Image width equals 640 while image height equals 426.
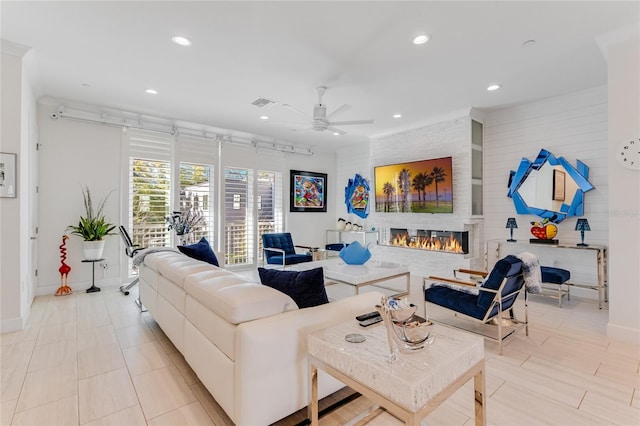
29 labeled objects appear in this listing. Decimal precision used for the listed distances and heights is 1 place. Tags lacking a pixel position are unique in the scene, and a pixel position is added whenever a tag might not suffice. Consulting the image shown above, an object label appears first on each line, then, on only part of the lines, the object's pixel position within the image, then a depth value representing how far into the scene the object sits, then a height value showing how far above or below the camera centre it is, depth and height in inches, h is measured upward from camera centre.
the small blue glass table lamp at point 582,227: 154.7 -7.6
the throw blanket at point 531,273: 111.7 -22.5
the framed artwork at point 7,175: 120.0 +15.2
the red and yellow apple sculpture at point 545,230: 166.2 -9.9
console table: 151.7 -22.9
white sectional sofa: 60.1 -27.8
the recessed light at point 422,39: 112.2 +65.4
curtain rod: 179.9 +59.0
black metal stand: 176.4 -39.0
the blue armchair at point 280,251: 212.2 -28.4
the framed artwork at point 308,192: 284.8 +20.5
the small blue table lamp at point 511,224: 181.3 -7.3
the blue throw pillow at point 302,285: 75.0 -18.3
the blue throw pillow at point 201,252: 129.9 -17.1
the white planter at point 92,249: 173.3 -20.7
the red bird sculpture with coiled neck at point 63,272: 172.6 -33.7
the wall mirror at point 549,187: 165.6 +14.9
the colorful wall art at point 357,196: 282.2 +16.0
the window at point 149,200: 201.5 +8.5
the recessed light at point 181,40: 112.8 +65.3
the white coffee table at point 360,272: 139.9 -29.6
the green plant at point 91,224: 175.9 -6.8
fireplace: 204.1 -20.0
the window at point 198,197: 221.0 +11.6
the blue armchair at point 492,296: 104.0 -32.2
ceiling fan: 154.1 +49.6
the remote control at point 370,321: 65.9 -24.2
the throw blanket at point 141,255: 136.5 -19.4
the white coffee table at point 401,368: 44.5 -25.7
